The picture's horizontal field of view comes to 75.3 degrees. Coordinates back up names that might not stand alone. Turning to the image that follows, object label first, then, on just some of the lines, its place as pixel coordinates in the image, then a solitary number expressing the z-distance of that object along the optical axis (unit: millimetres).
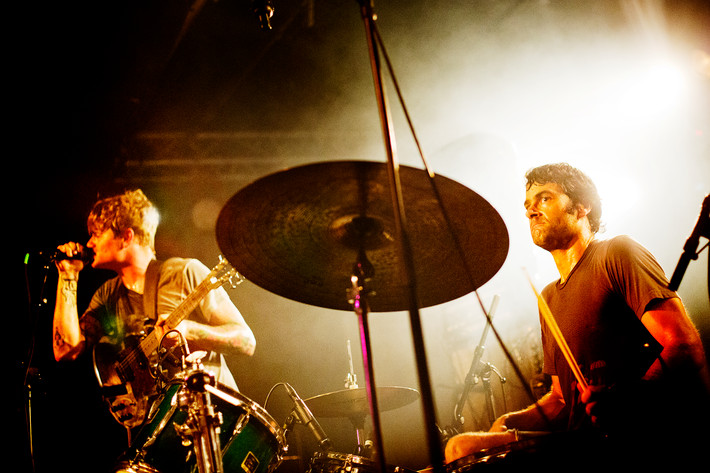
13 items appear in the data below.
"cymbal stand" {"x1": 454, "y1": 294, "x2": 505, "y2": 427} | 4137
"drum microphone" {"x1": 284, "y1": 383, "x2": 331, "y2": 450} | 3056
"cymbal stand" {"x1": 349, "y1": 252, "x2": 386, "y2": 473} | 1216
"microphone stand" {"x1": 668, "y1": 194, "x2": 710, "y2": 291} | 1509
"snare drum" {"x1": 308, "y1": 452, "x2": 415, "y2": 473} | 2430
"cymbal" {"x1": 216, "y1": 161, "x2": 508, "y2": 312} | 1466
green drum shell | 2342
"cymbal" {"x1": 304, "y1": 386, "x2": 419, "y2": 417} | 3275
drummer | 1429
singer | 3309
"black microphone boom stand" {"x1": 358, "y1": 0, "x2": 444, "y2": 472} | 1104
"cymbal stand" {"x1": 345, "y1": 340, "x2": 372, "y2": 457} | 3618
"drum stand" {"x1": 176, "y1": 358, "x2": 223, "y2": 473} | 2039
